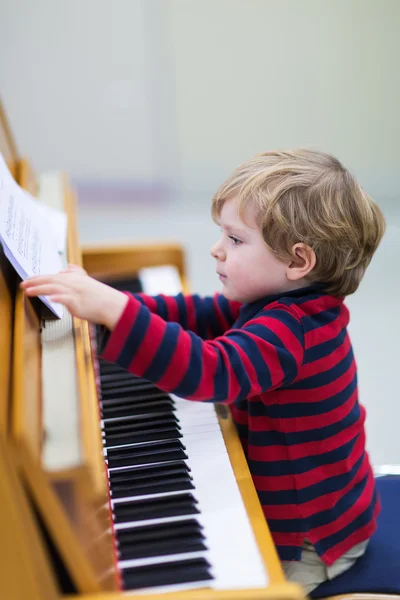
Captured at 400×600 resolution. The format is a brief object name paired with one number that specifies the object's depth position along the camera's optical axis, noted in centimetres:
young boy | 177
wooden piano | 146
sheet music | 169
